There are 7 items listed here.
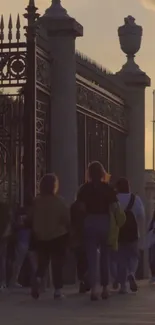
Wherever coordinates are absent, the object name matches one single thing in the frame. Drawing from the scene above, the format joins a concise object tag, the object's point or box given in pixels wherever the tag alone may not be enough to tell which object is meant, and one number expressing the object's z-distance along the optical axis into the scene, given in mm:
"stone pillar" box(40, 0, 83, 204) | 17941
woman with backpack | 16203
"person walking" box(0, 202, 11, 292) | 16125
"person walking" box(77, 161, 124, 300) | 14789
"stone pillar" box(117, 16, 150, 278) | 22828
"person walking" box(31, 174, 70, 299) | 14711
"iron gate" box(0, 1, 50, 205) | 16812
